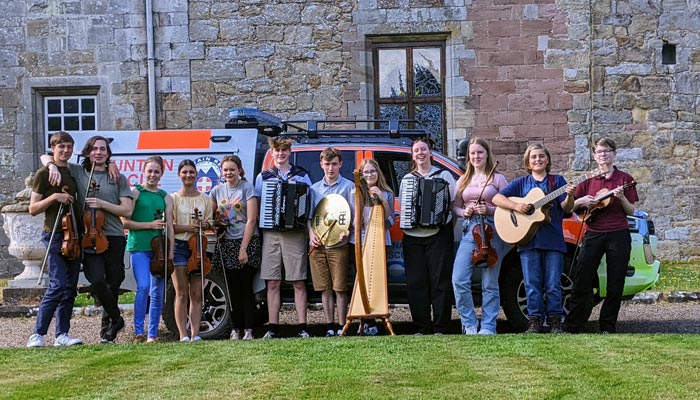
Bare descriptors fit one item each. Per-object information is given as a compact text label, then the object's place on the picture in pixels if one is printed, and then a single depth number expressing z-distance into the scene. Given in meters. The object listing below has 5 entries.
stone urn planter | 13.70
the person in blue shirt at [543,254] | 9.39
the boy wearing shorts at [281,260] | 9.73
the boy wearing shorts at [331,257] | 9.65
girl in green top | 9.45
